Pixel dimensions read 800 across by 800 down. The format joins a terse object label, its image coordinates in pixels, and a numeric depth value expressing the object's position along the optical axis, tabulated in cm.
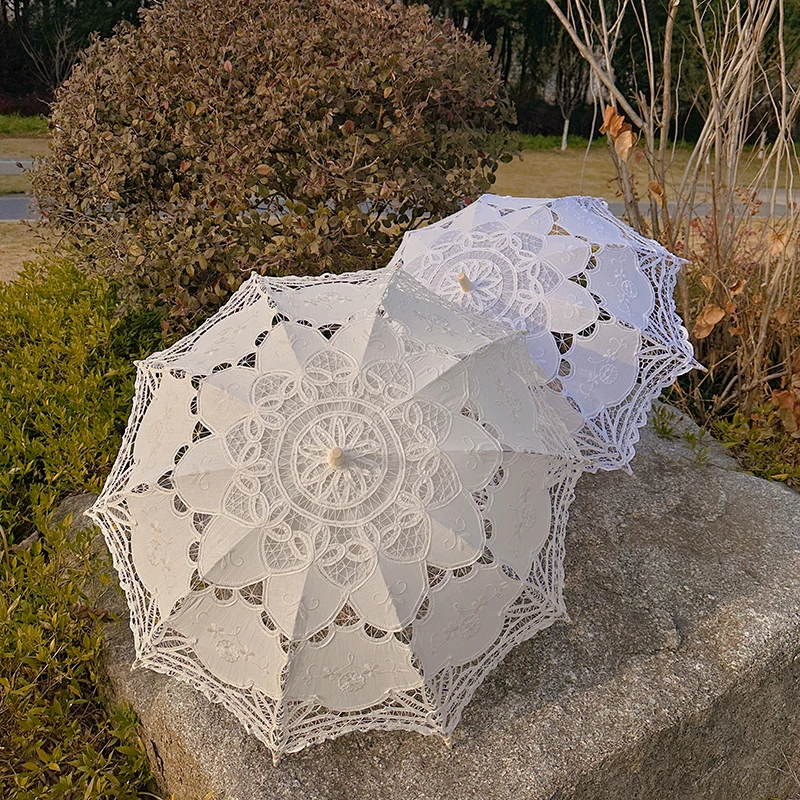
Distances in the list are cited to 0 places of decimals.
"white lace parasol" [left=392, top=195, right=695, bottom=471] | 238
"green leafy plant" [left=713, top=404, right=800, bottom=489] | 330
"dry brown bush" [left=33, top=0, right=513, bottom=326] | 348
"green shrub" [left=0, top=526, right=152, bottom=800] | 217
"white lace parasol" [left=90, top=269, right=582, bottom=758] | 171
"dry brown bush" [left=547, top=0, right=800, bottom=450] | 311
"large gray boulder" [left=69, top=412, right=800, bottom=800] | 198
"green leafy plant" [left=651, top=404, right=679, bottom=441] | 331
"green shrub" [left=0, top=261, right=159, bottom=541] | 314
